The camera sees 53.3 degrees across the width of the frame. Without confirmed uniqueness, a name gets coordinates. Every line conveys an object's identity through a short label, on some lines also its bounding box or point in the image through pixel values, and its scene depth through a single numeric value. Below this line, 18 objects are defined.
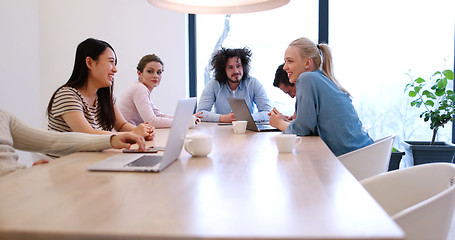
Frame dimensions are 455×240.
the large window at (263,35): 5.05
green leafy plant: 4.25
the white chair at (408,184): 1.59
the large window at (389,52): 4.77
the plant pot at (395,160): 4.33
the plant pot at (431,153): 4.32
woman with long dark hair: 2.34
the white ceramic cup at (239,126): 2.56
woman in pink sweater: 3.20
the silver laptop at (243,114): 2.72
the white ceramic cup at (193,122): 2.96
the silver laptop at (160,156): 1.34
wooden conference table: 0.78
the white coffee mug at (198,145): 1.61
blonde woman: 2.34
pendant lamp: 2.57
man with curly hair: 4.20
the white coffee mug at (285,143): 1.70
